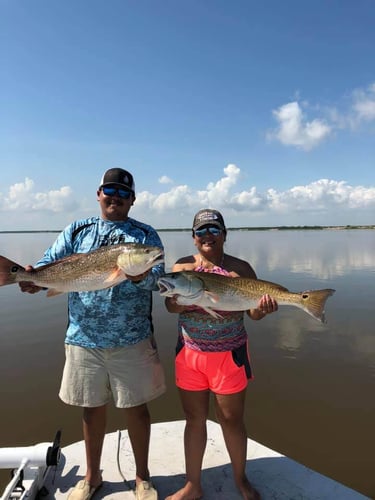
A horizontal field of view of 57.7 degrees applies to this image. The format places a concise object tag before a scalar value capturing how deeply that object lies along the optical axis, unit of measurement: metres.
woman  3.47
